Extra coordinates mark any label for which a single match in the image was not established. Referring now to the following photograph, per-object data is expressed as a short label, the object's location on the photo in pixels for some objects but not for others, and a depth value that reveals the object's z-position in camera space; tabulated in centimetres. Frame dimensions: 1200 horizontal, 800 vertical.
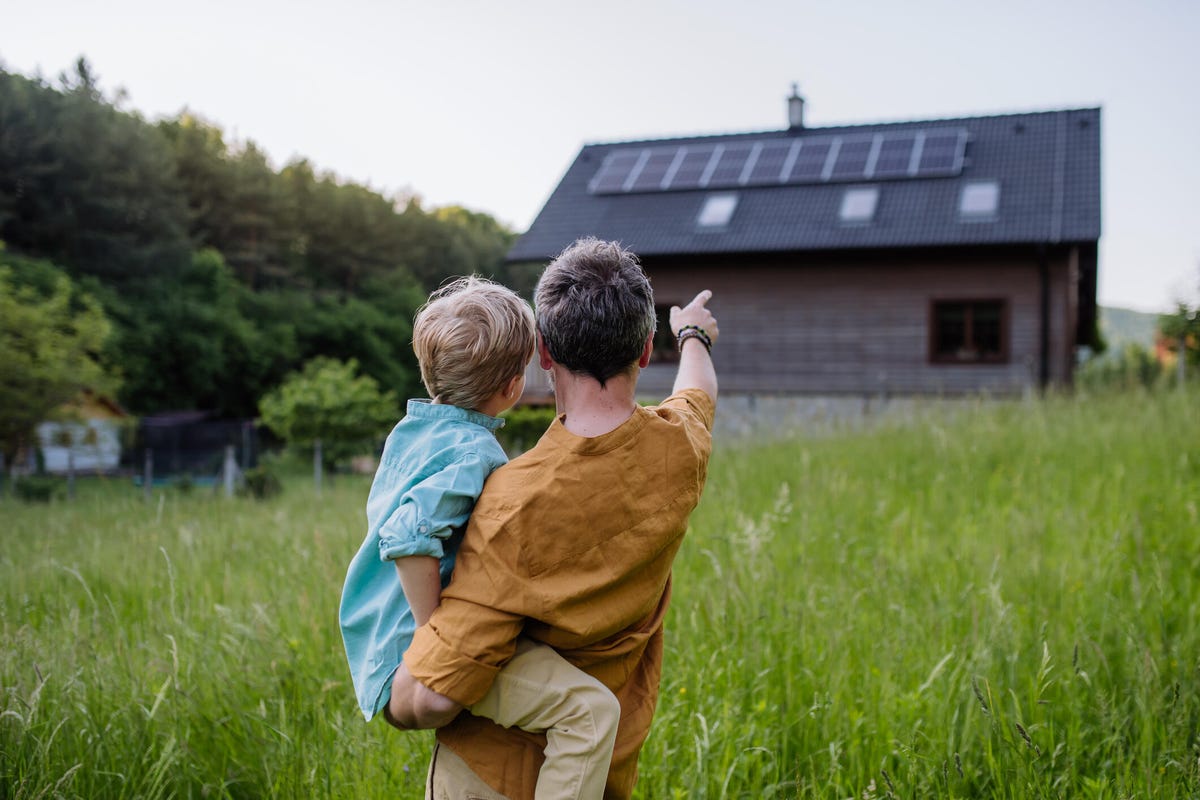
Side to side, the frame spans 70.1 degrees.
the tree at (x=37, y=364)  1981
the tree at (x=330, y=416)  2798
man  148
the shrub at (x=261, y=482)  1427
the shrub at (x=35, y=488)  1556
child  150
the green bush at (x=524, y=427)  1869
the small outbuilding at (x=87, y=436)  2222
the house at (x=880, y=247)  1847
